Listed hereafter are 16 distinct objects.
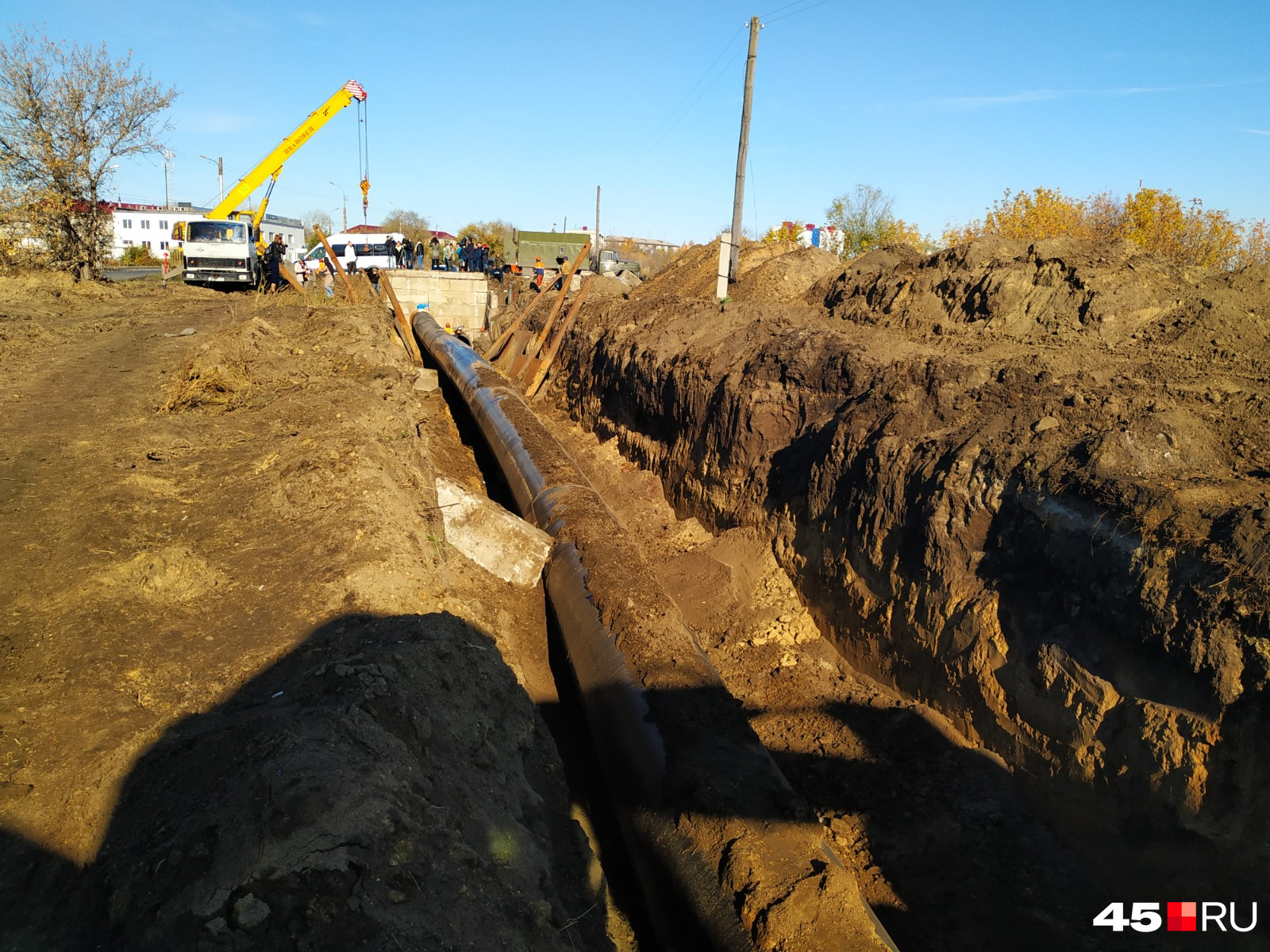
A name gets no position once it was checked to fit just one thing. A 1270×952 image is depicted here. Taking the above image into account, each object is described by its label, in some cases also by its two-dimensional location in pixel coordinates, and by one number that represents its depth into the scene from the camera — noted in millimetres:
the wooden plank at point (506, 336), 18891
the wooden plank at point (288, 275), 19859
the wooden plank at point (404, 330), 18172
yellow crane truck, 25078
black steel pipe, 3656
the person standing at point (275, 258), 25328
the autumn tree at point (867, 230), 31906
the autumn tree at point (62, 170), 23094
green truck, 37938
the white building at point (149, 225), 83500
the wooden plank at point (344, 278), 18641
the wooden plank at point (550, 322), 16750
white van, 34750
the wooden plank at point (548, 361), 16500
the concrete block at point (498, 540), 7695
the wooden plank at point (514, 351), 18578
